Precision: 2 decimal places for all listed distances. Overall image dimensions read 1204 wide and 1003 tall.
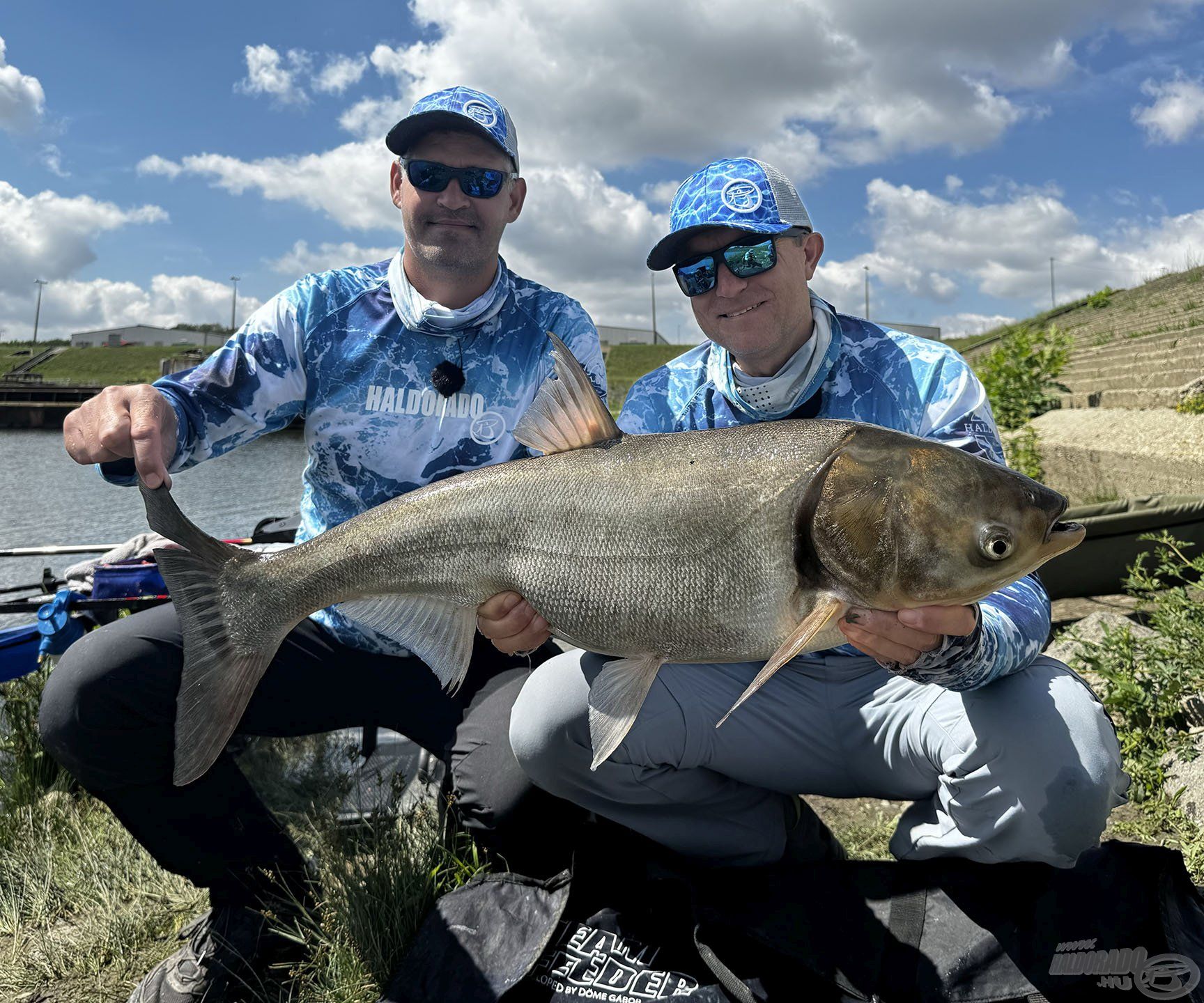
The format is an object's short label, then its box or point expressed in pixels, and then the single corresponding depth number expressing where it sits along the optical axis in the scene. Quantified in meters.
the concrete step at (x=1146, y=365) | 11.35
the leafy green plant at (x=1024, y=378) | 12.22
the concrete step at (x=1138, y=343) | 13.79
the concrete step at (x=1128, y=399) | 10.38
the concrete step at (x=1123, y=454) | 7.89
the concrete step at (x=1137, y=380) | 10.91
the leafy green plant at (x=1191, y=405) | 8.93
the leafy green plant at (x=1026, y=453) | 9.42
